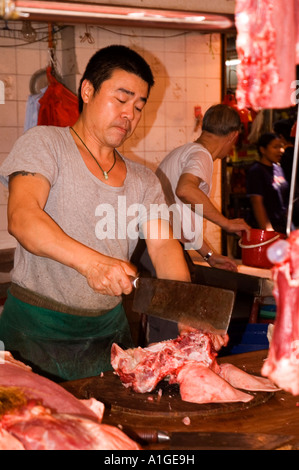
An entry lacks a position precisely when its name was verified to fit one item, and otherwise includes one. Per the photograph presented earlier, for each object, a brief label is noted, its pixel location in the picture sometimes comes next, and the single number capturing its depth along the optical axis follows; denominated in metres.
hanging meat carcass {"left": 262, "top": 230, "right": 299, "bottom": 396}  1.83
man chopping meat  2.97
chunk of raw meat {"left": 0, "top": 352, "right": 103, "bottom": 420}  2.01
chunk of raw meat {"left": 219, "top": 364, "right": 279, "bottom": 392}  2.60
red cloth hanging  5.70
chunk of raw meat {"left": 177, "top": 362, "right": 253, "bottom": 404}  2.44
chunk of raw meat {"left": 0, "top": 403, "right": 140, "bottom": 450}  1.73
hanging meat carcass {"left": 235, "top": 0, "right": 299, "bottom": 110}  1.85
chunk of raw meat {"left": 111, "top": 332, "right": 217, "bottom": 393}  2.58
